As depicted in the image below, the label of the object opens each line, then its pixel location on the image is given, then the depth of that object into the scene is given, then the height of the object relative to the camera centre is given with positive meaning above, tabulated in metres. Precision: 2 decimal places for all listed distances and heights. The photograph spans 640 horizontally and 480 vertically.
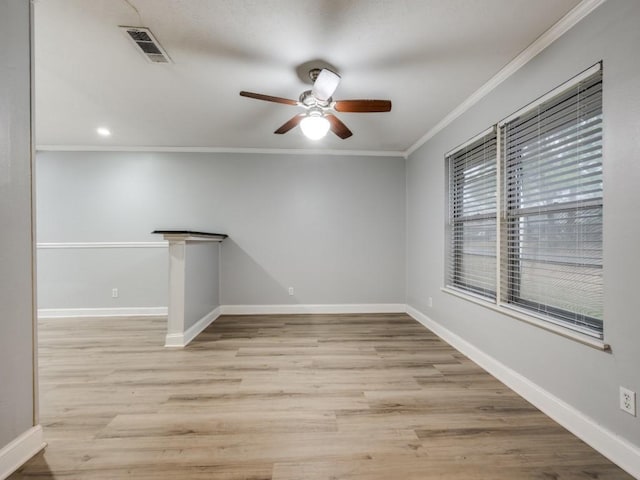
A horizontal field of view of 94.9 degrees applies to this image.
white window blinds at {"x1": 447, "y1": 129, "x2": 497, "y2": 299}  2.55 +0.21
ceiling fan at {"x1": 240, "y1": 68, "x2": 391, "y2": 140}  2.06 +1.03
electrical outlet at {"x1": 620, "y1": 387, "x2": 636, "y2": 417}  1.38 -0.77
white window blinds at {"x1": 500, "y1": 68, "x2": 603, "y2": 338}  1.62 +0.20
